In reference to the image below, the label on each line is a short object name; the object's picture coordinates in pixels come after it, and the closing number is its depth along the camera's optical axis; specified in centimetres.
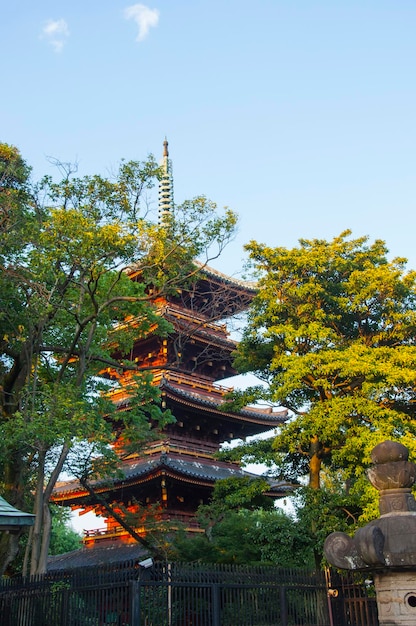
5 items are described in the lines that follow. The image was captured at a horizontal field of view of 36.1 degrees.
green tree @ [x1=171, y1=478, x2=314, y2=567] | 1442
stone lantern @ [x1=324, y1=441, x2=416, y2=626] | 726
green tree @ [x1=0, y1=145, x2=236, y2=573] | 1331
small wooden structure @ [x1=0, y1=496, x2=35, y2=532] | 801
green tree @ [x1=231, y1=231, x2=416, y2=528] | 1492
